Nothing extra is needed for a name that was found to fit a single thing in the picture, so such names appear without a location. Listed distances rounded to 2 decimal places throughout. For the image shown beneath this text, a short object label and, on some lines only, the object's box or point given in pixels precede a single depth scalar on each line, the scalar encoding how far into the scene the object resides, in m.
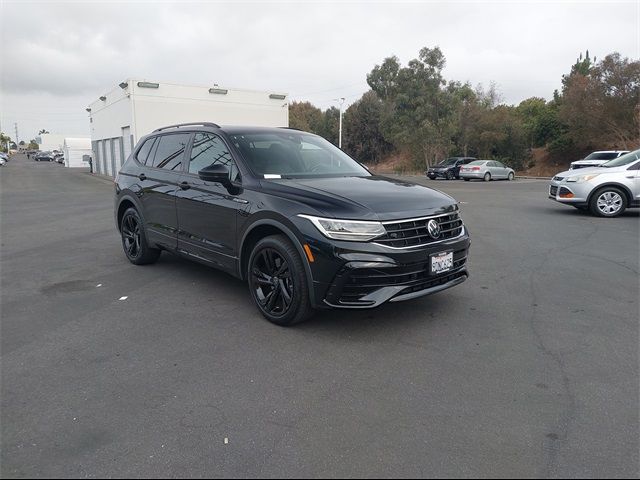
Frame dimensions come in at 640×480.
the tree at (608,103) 35.47
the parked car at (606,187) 11.21
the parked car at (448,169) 32.41
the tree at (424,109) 36.84
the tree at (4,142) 132.12
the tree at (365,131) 61.22
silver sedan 30.83
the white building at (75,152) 61.91
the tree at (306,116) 67.88
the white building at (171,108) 27.42
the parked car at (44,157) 85.56
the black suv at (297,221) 3.97
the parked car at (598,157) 25.37
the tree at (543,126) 44.22
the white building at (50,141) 128.35
